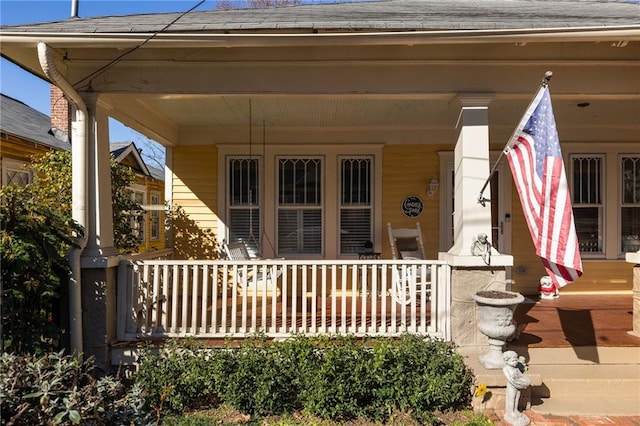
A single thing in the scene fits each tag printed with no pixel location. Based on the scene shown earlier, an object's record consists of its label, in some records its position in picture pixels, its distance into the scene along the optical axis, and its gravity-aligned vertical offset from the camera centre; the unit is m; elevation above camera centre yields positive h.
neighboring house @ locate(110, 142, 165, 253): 10.44 +0.60
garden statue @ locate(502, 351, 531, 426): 3.09 -1.41
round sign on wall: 6.38 +0.03
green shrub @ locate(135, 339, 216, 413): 3.29 -1.42
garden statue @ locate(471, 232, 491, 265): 3.71 -0.37
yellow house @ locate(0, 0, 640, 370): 3.55 +1.19
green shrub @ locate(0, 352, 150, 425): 2.33 -1.16
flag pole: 3.16 +0.25
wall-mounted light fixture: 6.28 +0.32
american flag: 3.16 +0.10
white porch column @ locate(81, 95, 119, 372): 3.72 -0.44
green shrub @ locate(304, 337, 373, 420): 3.18 -1.45
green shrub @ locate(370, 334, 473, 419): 3.20 -1.40
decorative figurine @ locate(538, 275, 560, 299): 5.93 -1.25
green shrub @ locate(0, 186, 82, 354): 3.09 -0.48
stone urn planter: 3.38 -0.99
